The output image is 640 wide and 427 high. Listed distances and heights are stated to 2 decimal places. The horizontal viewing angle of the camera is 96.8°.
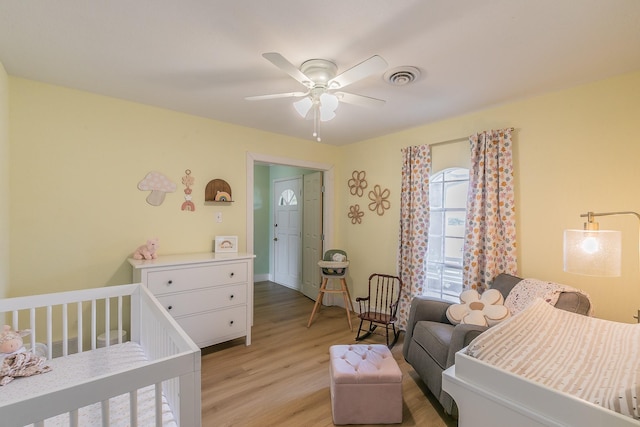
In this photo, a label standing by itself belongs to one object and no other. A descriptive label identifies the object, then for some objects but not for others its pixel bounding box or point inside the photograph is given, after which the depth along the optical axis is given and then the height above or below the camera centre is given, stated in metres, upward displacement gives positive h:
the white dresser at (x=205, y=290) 2.36 -0.70
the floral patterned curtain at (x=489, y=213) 2.49 +0.01
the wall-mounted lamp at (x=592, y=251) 1.63 -0.22
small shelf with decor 3.00 +0.22
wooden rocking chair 2.93 -1.07
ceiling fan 1.79 +0.78
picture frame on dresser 2.99 -0.34
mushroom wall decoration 2.66 +0.25
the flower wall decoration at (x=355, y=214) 3.87 -0.01
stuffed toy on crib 1.37 -0.76
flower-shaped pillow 2.07 -0.73
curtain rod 2.85 +0.76
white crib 0.82 -0.69
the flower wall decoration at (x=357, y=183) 3.83 +0.41
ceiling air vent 1.93 +0.98
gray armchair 1.79 -0.89
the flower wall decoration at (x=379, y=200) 3.54 +0.17
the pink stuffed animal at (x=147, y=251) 2.47 -0.34
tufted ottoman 1.78 -1.16
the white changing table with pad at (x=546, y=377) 0.81 -0.55
